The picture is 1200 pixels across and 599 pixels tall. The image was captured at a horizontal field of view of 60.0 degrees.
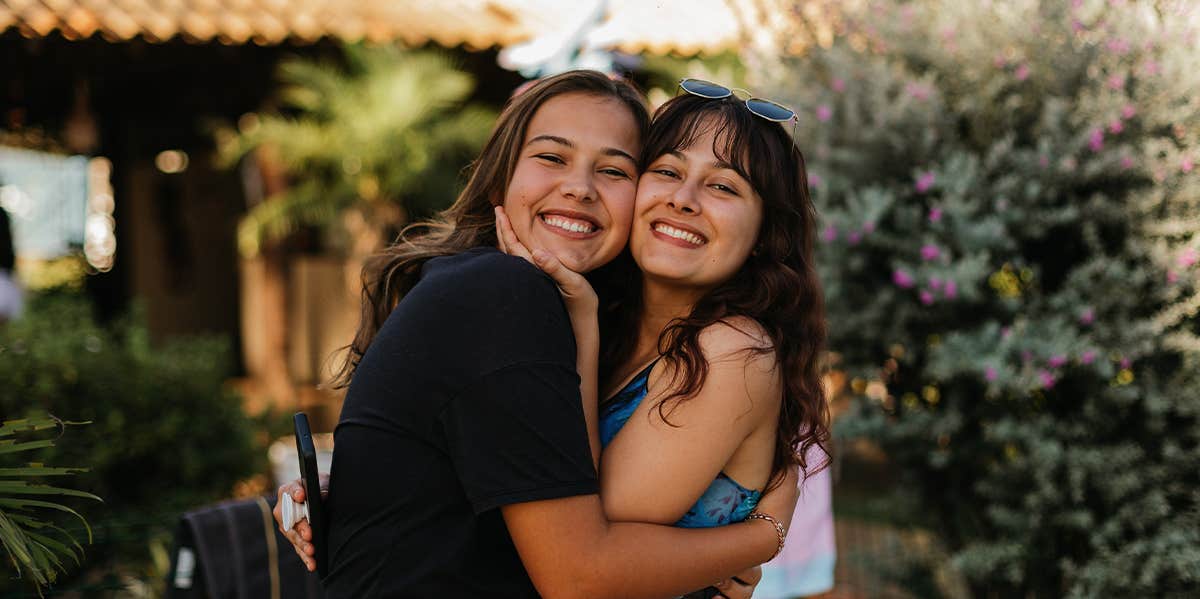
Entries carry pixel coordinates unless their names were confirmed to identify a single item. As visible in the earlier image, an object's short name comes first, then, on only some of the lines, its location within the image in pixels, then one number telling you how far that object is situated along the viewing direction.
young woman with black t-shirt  1.61
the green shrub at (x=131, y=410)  4.16
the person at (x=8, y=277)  7.29
